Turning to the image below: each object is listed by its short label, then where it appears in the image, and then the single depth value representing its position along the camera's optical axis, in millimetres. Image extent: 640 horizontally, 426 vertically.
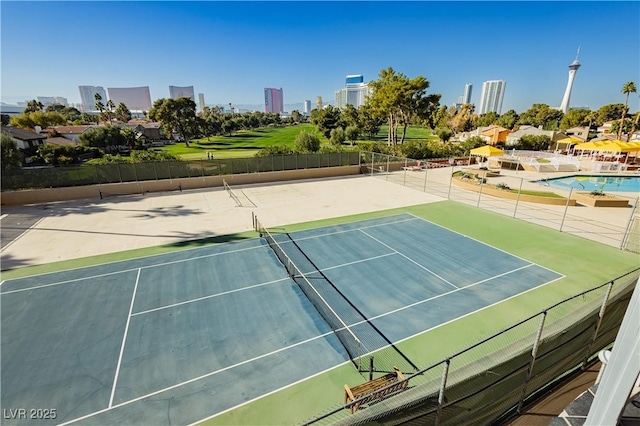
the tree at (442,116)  91412
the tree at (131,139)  64250
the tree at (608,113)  81500
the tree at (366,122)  71056
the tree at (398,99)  43812
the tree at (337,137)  56556
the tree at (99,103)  96062
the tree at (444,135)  53756
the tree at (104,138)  58875
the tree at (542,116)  89000
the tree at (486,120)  93562
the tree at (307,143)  39969
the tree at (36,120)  76312
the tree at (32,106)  103444
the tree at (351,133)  64850
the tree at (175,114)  65625
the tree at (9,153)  28381
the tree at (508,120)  87812
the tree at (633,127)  54500
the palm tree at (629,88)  55438
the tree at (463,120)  85625
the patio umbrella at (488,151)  34469
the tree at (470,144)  44344
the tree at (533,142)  51656
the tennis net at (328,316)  8424
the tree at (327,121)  75125
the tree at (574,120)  80125
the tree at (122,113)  103050
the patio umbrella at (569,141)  48969
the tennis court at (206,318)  7344
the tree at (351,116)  74500
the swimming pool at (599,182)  29406
